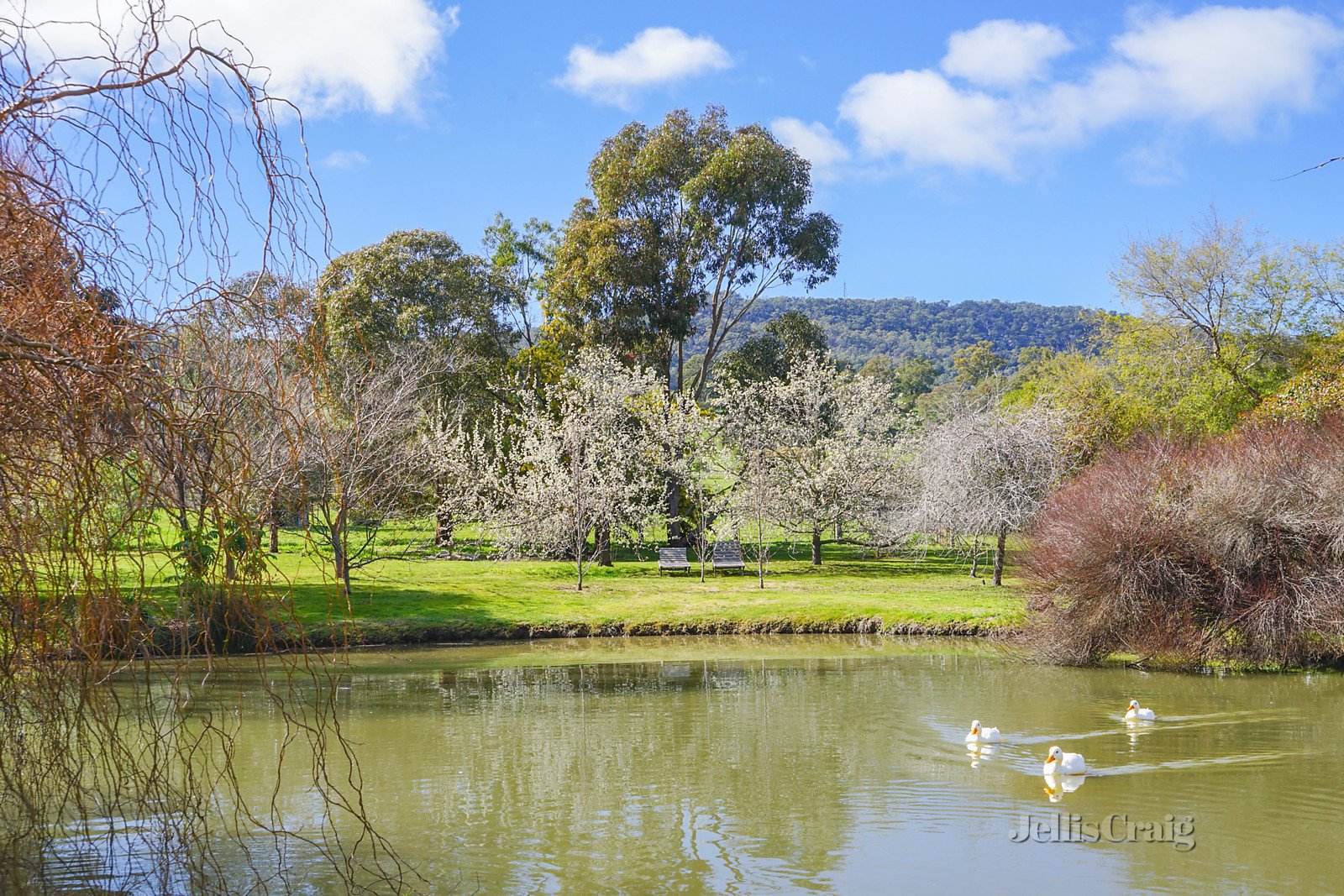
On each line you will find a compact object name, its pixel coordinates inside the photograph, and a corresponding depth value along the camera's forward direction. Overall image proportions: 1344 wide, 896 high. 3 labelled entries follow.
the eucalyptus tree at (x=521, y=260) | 37.03
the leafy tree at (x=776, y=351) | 34.66
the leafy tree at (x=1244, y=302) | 30.52
